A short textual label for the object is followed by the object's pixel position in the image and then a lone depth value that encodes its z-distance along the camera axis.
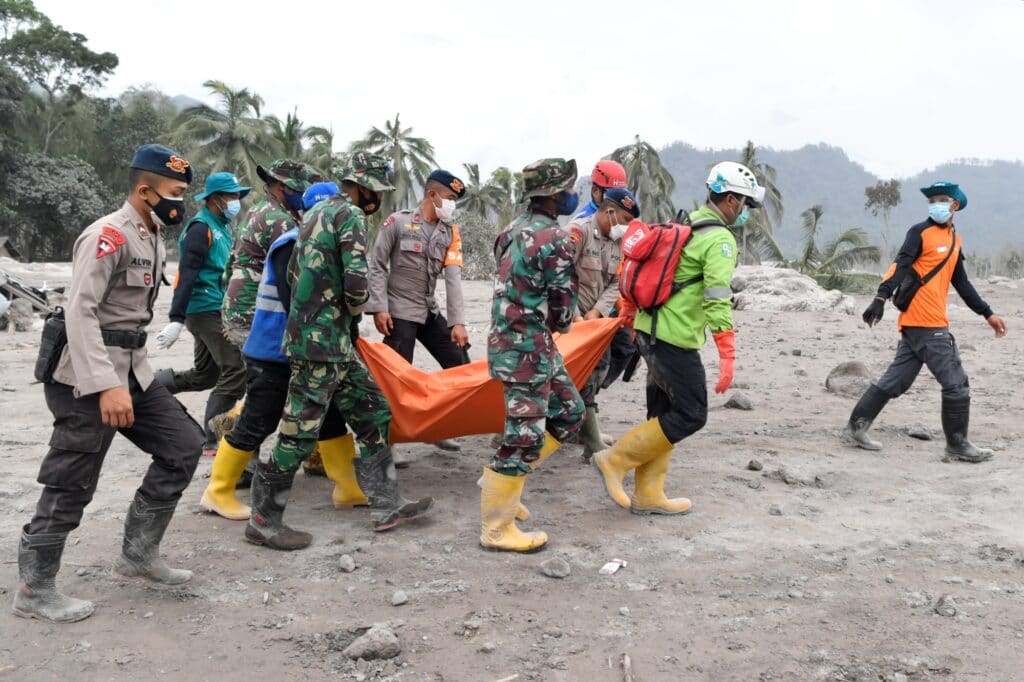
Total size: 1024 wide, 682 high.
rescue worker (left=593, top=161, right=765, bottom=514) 4.42
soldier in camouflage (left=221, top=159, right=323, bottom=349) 4.84
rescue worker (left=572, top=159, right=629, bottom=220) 5.82
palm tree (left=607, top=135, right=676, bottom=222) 39.59
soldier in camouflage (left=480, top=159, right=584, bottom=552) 4.09
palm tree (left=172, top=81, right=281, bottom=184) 37.25
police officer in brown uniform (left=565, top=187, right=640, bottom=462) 5.77
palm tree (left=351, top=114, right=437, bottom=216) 37.94
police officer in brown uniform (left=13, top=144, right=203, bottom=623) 3.26
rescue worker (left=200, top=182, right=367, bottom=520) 4.30
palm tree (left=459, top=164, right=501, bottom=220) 46.91
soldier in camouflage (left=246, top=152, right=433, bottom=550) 4.07
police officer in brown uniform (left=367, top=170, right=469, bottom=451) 5.66
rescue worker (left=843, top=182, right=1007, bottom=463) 6.07
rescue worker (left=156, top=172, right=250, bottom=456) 5.46
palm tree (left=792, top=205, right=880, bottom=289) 32.88
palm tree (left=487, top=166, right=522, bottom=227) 46.94
